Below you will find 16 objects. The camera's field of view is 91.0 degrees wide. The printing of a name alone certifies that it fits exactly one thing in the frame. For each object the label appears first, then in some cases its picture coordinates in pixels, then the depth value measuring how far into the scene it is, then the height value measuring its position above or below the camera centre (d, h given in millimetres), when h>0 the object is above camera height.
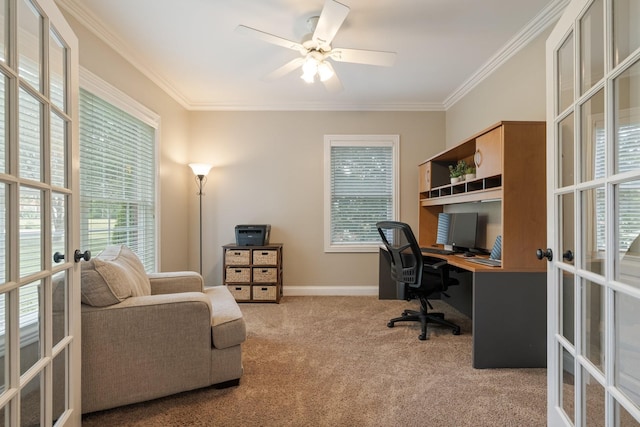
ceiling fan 1956 +1168
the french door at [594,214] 924 +3
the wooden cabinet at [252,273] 3668 -692
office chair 2609 -547
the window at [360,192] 4102 +288
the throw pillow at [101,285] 1630 -379
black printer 3715 -254
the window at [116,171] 2316 +359
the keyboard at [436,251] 3048 -370
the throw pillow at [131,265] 1930 -344
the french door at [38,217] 980 -17
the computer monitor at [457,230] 2973 -161
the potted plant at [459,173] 2912 +391
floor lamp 3727 +525
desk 2133 -705
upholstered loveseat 1614 -701
